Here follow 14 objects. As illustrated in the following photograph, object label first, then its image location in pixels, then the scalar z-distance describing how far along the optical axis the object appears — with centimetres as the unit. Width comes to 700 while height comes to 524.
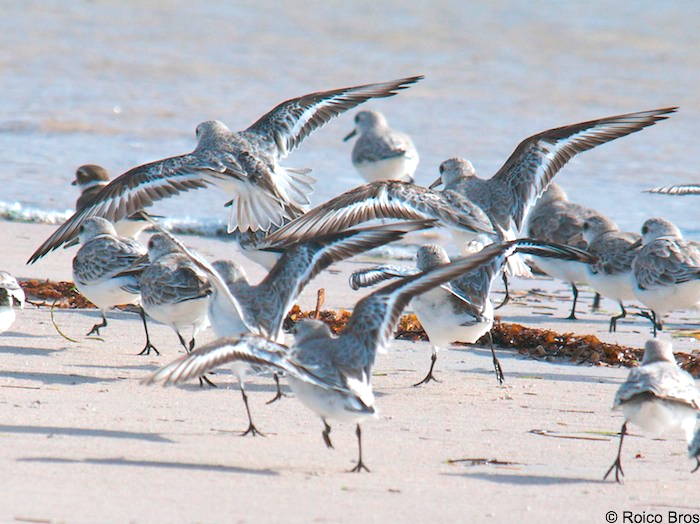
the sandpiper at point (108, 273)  1321
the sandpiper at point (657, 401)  887
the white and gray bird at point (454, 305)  1173
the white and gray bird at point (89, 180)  1886
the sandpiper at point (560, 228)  1686
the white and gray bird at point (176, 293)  1216
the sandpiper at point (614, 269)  1560
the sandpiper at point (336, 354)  870
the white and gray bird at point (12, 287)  1238
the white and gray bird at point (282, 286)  1052
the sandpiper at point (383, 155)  2306
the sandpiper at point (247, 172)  1445
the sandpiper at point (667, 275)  1447
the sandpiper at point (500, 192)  1373
